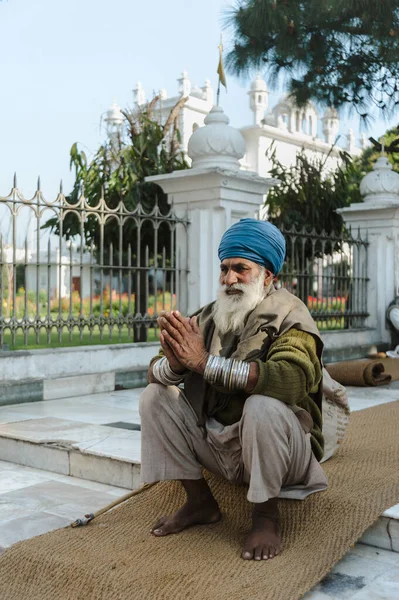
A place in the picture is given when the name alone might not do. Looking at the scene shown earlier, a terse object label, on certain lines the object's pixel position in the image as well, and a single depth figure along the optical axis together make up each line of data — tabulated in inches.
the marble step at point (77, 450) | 133.9
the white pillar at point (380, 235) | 346.9
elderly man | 90.7
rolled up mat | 245.6
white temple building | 1238.3
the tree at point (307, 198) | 395.5
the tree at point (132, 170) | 323.9
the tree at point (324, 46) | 297.7
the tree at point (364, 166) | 453.4
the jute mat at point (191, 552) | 84.6
